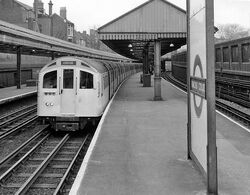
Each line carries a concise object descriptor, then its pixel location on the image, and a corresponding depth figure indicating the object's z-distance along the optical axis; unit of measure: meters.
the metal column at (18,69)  25.30
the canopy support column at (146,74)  28.12
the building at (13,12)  57.05
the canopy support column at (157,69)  18.14
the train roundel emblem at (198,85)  5.37
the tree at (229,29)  76.38
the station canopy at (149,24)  17.69
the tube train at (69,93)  11.34
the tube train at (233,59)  16.81
